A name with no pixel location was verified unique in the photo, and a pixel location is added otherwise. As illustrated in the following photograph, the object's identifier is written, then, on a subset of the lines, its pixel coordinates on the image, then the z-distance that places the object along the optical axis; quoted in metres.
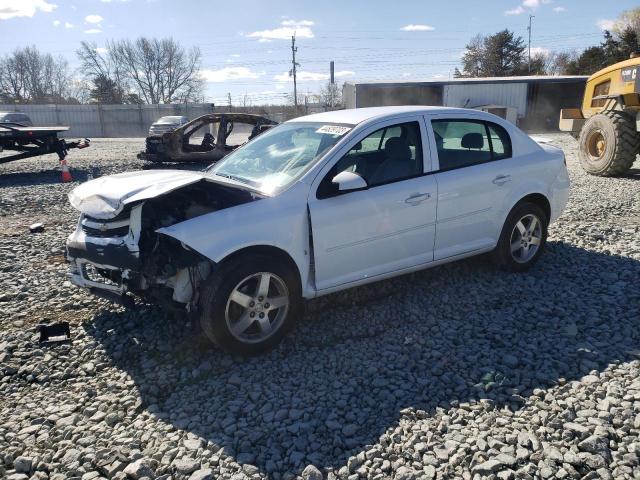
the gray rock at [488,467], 2.55
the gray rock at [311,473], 2.58
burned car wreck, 13.68
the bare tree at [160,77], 69.50
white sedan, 3.65
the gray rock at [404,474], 2.55
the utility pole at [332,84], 61.27
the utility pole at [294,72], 55.66
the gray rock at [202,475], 2.59
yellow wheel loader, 10.13
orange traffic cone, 12.58
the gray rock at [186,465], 2.64
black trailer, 13.14
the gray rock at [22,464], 2.71
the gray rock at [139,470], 2.62
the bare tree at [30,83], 68.75
